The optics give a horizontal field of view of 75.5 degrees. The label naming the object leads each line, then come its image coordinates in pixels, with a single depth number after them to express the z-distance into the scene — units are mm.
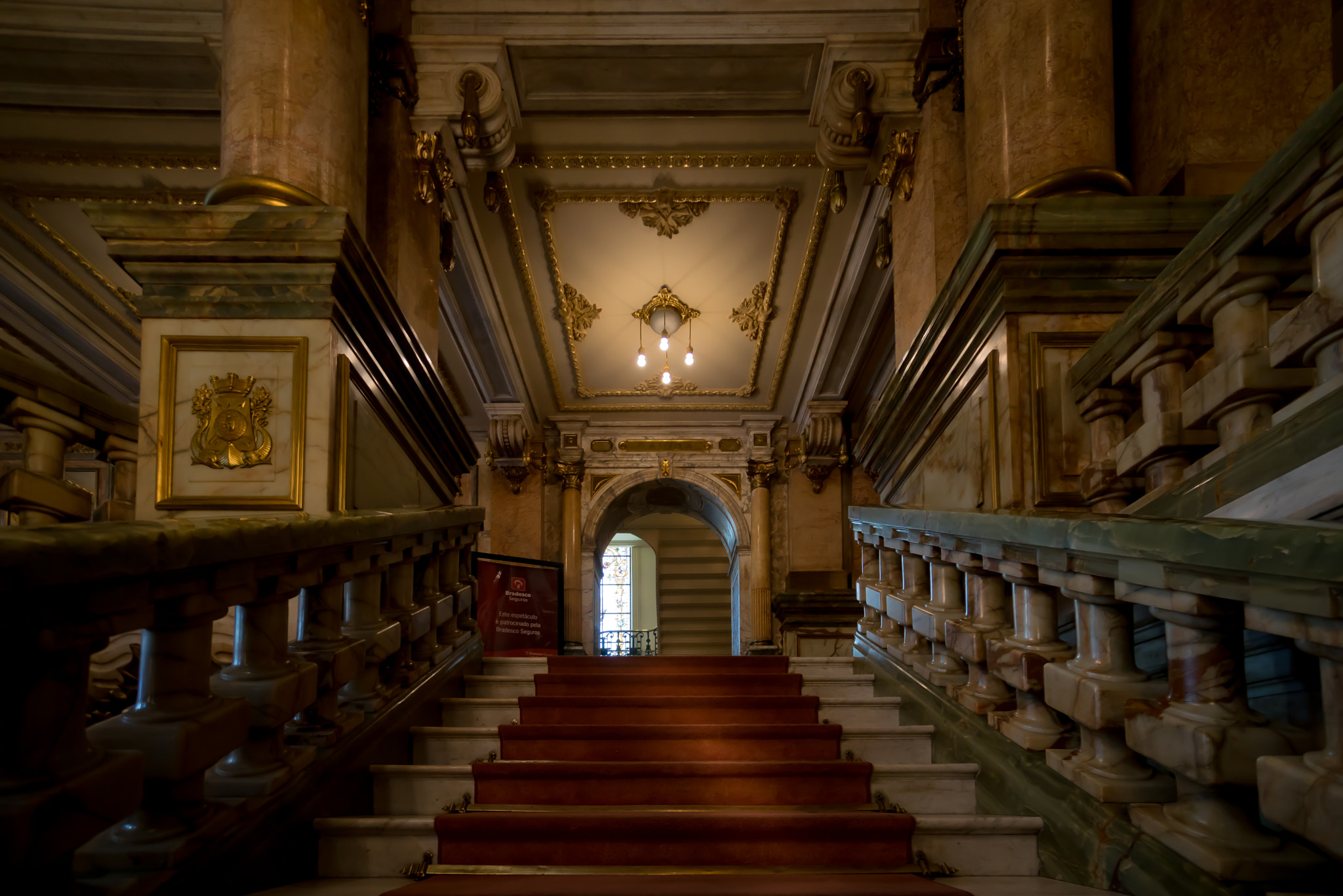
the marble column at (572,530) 11773
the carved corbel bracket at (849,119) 5164
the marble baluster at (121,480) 3674
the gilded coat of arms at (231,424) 3402
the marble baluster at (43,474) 3121
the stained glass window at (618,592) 20250
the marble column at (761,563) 11719
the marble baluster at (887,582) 3639
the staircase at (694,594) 19047
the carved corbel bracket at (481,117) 5195
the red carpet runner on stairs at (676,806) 2016
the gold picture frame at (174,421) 3377
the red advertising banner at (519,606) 6754
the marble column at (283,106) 3750
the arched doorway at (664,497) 12023
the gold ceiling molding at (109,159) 6535
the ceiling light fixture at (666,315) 8898
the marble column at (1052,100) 3645
